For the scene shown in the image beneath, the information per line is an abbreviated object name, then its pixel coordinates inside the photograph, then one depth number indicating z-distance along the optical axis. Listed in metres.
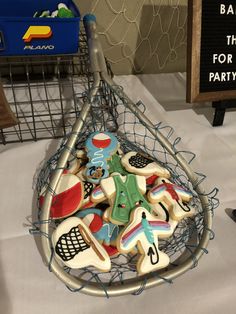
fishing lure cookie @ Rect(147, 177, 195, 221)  0.48
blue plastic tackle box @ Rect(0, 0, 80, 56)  0.64
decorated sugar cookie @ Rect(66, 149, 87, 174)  0.57
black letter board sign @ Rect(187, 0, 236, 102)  0.68
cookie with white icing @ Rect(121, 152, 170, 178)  0.53
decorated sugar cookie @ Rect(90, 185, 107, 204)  0.49
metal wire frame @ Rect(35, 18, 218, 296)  0.41
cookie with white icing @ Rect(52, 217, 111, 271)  0.41
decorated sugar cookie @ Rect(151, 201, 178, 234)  0.48
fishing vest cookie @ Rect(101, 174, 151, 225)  0.46
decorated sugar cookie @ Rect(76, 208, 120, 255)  0.46
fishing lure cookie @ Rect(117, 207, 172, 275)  0.42
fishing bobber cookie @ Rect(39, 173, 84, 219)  0.47
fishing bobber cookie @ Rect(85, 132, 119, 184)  0.52
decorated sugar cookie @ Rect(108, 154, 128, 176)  0.55
